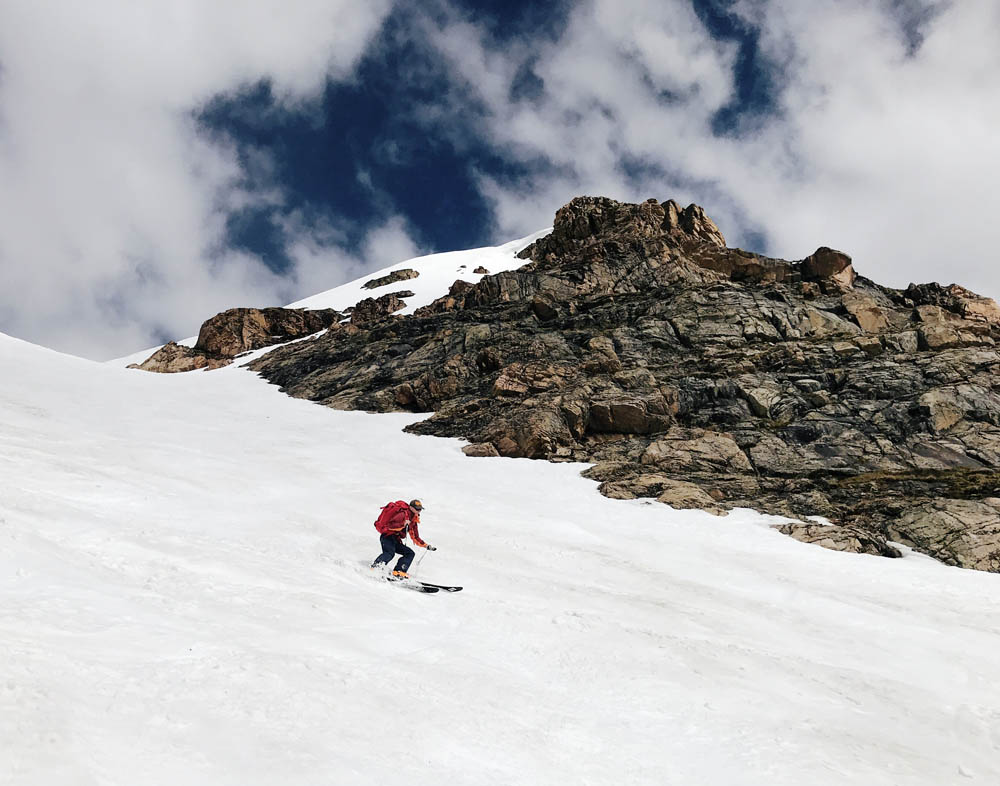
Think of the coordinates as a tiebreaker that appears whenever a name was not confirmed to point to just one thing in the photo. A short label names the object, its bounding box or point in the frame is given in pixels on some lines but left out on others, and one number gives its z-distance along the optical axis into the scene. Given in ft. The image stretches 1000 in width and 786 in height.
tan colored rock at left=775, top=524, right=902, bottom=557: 70.69
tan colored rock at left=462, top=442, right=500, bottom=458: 115.24
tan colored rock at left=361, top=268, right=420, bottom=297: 411.13
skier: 44.27
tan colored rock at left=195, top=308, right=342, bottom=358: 294.05
